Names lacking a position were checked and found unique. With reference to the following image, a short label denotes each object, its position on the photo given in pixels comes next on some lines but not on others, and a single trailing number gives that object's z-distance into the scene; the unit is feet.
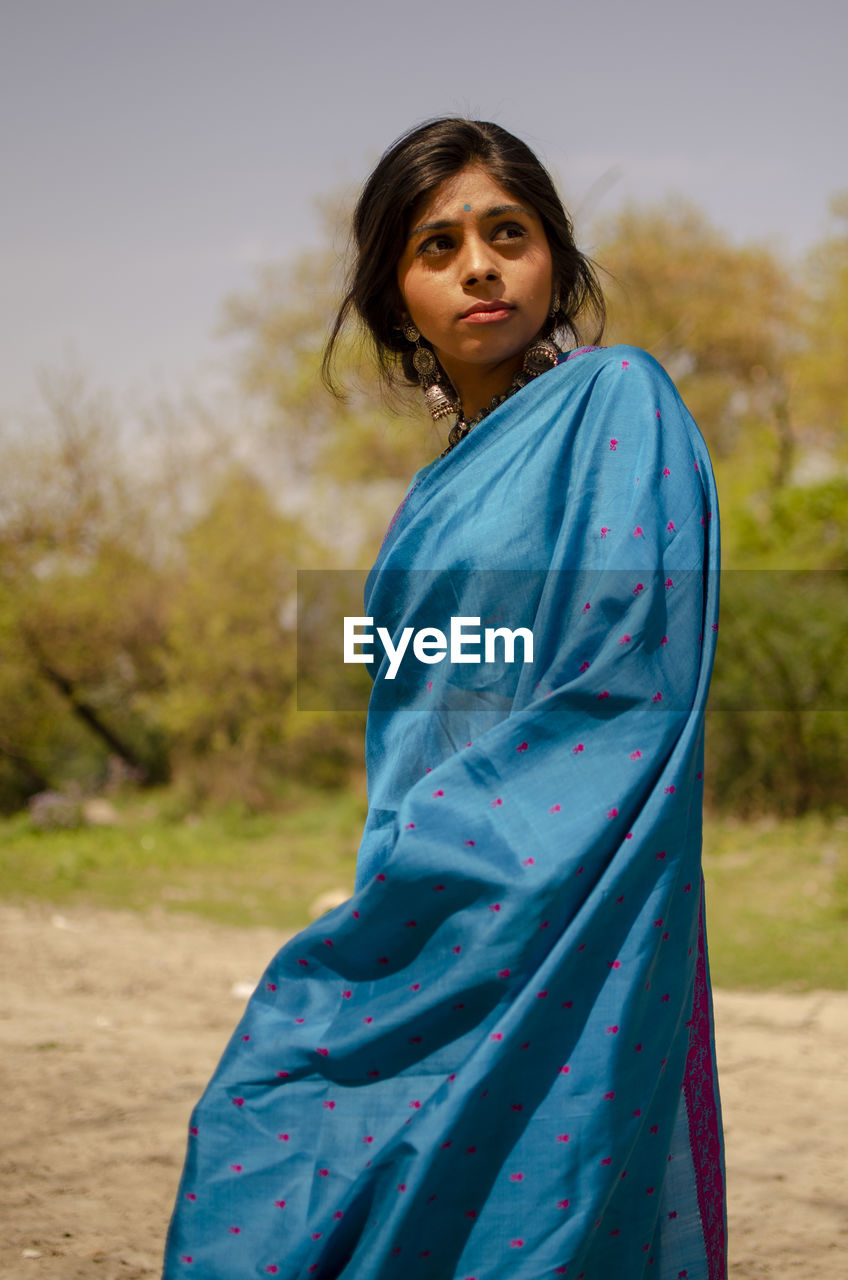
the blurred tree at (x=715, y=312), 59.62
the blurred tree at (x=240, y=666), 41.73
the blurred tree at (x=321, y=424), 45.39
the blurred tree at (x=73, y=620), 42.37
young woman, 3.95
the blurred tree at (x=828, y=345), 44.42
